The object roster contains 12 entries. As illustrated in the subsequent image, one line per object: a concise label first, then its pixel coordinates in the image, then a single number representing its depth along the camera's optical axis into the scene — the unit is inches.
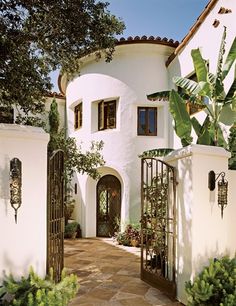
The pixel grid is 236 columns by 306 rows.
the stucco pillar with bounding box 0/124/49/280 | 167.9
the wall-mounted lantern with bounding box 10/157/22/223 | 167.5
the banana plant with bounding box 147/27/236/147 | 299.1
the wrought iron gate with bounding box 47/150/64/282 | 197.9
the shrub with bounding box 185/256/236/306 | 190.5
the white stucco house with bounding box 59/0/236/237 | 543.8
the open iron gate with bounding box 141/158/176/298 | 254.5
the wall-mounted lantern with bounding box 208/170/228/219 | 232.7
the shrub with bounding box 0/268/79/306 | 151.6
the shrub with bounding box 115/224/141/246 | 496.1
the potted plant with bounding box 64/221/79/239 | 558.9
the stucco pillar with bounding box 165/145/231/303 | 226.1
